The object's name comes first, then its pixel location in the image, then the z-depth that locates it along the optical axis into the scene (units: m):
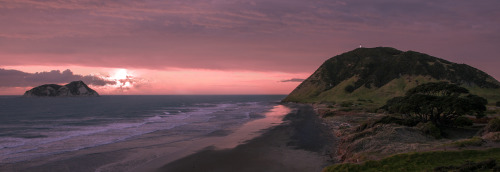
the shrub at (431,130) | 33.31
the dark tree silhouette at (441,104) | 38.69
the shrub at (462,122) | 41.19
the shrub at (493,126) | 29.62
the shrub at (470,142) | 24.03
